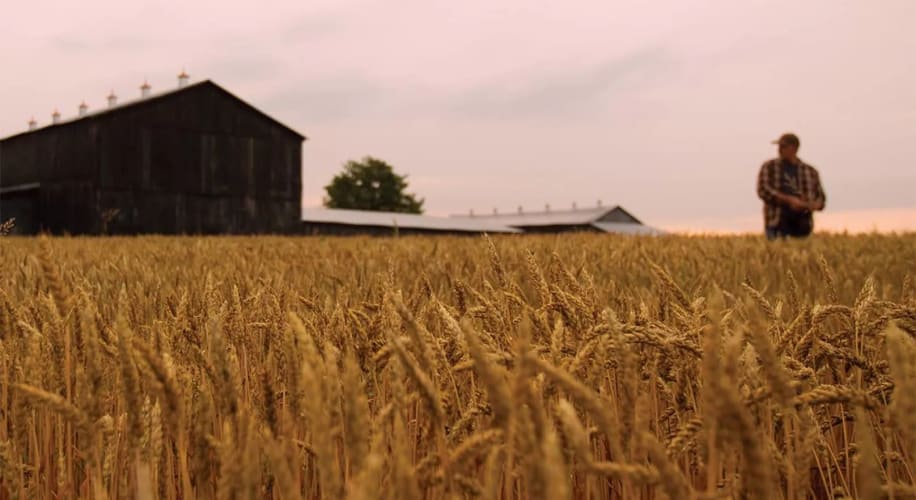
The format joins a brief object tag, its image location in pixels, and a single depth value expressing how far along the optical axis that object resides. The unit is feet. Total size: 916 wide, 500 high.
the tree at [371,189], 215.92
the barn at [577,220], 203.92
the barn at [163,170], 82.02
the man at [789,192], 32.78
